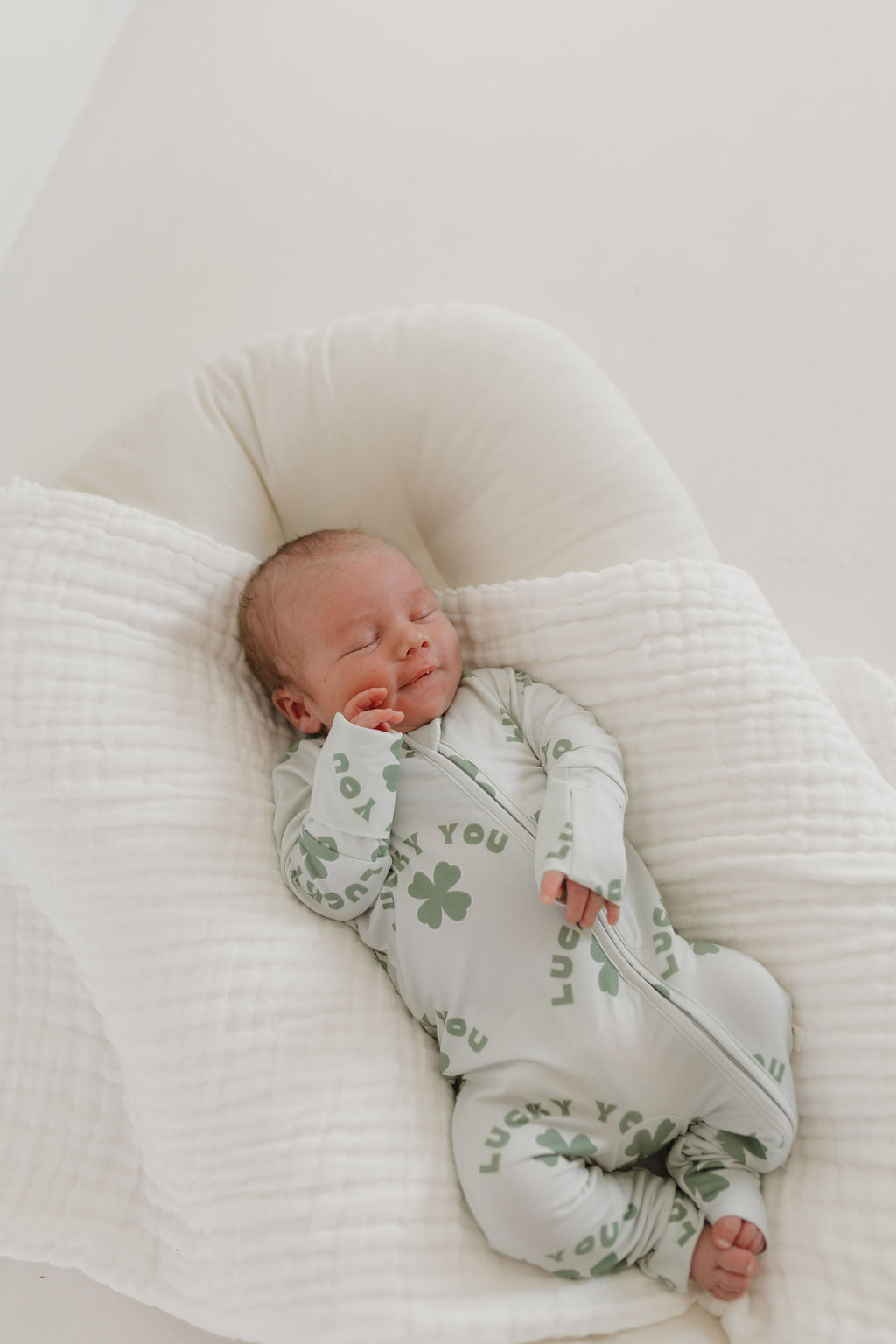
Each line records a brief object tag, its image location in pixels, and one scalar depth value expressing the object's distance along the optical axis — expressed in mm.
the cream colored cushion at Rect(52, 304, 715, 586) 1229
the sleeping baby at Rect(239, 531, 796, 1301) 942
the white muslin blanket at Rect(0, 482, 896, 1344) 927
